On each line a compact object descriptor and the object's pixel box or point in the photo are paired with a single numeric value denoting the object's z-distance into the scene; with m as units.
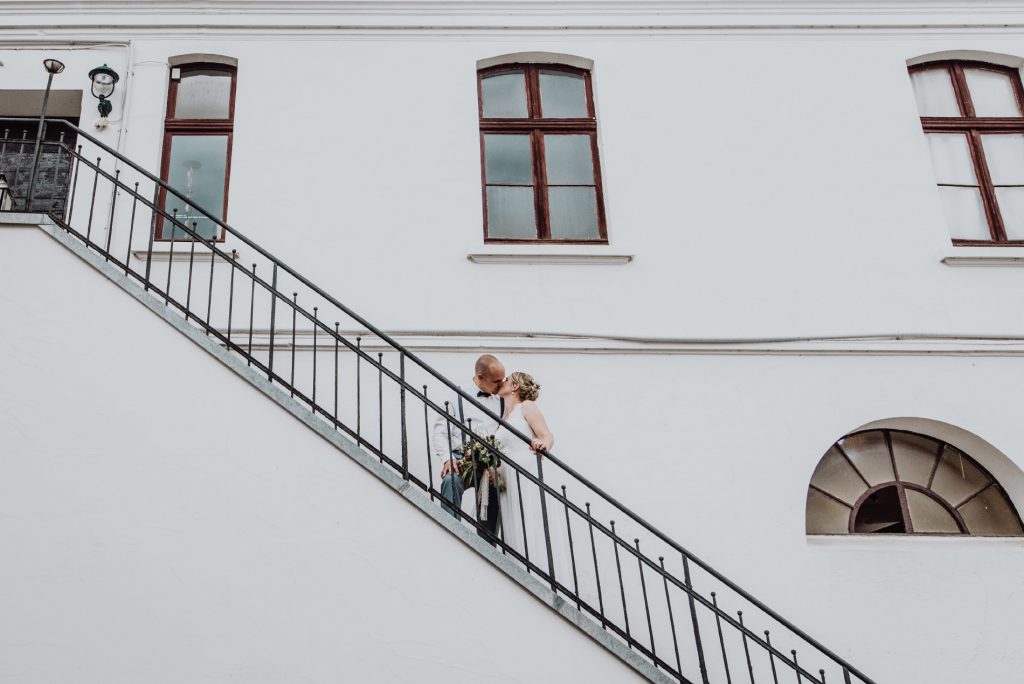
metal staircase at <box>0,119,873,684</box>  5.18
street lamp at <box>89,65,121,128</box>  7.53
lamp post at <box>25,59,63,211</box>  5.86
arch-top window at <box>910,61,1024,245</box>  7.72
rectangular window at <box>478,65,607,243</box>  7.59
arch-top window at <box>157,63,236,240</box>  7.52
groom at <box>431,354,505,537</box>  5.63
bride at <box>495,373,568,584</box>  5.71
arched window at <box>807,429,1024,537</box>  6.91
